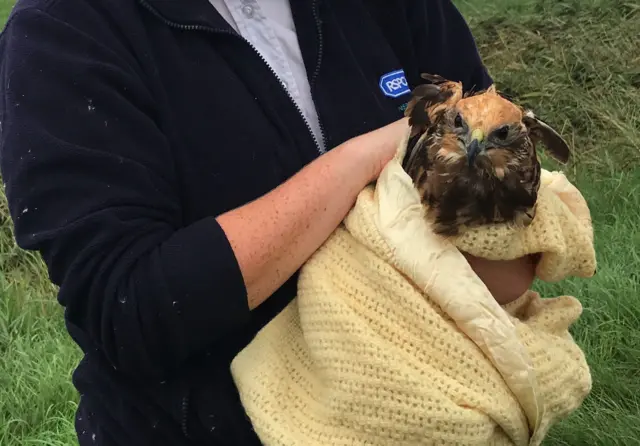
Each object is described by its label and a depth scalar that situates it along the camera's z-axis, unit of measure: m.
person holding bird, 1.13
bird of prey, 1.13
